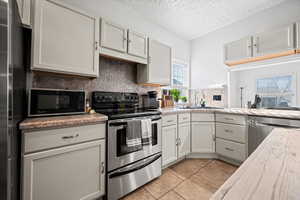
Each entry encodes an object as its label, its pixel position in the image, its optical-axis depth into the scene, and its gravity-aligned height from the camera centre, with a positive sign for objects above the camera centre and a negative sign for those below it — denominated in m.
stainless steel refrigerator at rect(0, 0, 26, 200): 0.61 +0.00
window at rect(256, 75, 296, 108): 2.24 +0.19
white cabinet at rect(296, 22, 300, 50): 1.80 +0.96
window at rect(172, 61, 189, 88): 3.14 +0.66
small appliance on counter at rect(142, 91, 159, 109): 2.17 -0.02
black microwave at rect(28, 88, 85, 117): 1.23 -0.03
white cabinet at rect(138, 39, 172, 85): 2.13 +0.59
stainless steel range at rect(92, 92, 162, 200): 1.36 -0.56
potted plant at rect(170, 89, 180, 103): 2.96 +0.14
